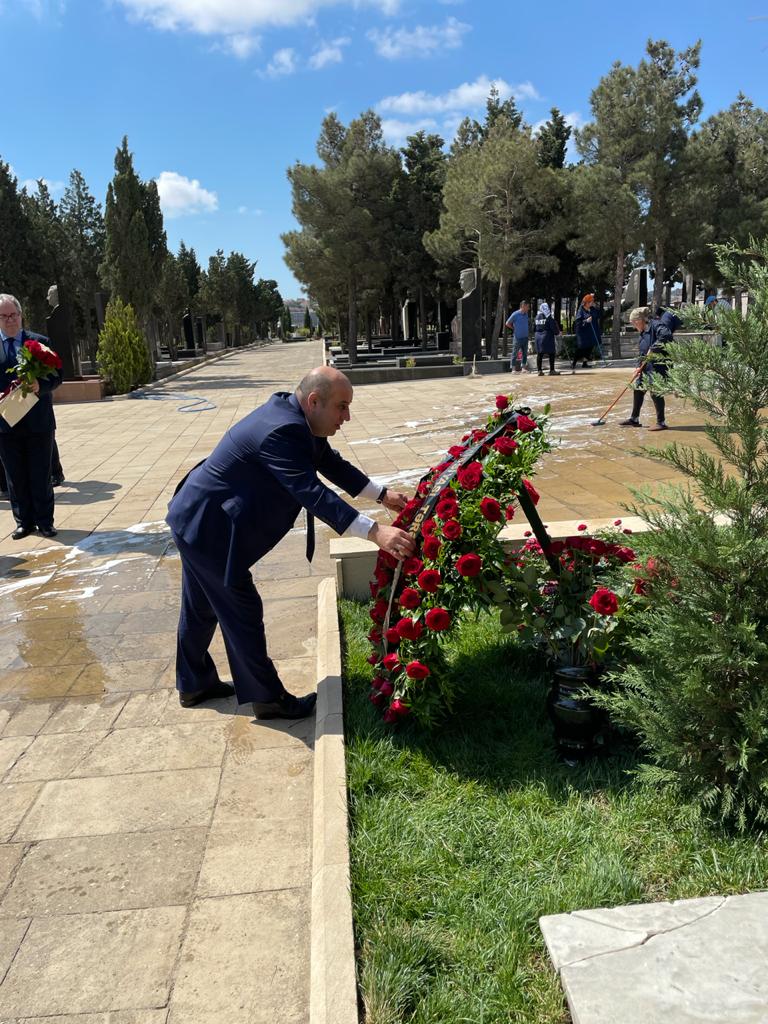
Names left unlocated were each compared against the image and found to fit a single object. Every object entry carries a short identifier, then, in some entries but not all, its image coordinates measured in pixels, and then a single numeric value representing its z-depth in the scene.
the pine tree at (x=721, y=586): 2.22
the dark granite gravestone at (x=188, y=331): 51.27
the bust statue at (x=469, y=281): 23.00
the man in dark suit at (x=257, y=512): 2.91
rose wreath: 2.82
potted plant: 2.85
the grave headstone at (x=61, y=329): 19.34
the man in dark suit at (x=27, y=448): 6.59
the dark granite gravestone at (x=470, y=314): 22.56
